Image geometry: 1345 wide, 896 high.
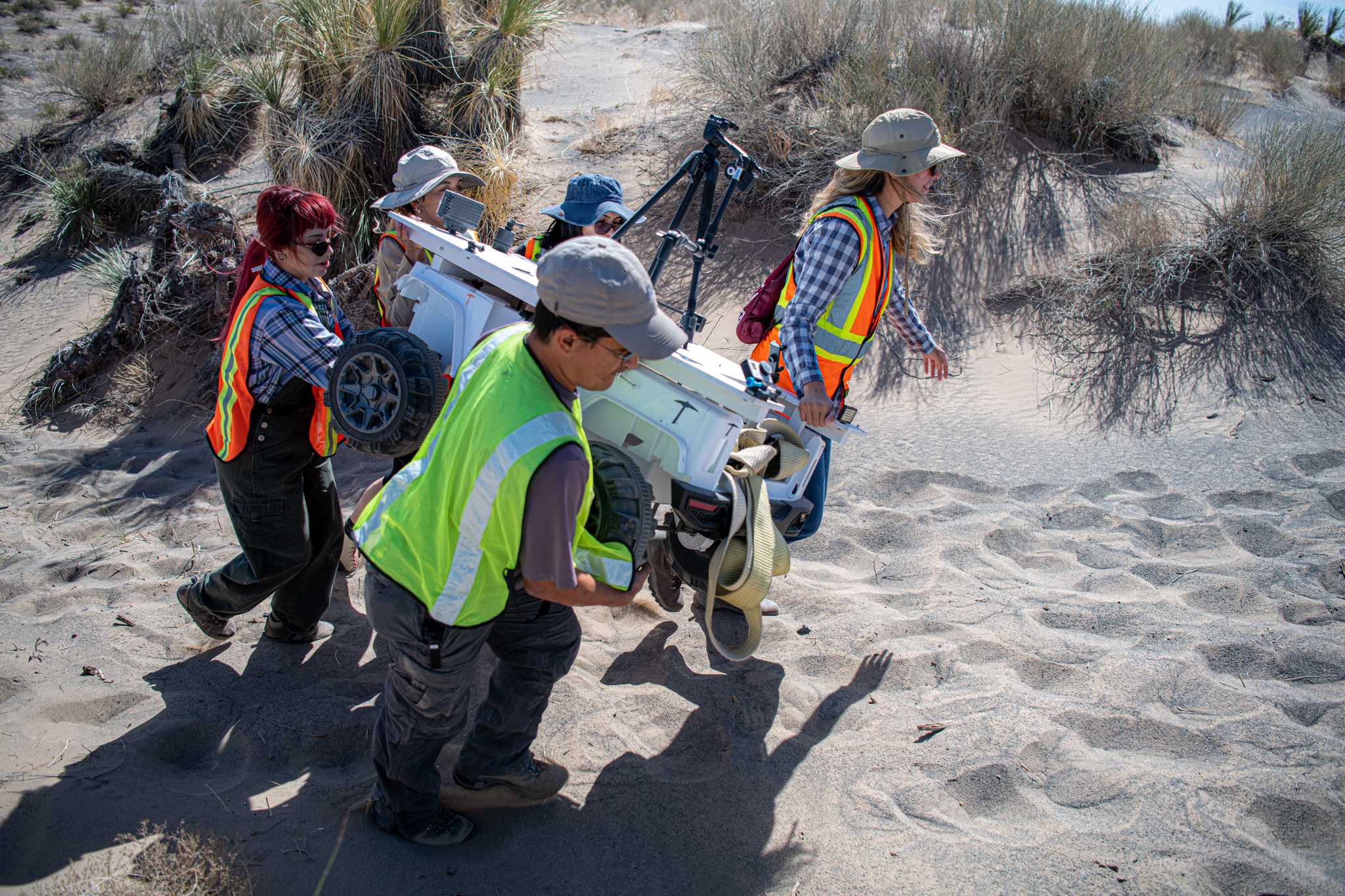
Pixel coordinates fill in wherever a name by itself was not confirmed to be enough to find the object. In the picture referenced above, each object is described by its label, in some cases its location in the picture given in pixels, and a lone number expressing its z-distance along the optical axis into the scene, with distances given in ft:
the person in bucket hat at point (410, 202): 12.41
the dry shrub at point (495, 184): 24.39
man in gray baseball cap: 6.73
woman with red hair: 10.16
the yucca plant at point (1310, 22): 52.21
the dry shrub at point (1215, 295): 19.79
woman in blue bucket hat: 12.77
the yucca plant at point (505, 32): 27.58
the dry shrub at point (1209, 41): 44.19
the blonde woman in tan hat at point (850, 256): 11.02
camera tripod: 11.27
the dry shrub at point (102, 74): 36.19
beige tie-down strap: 9.73
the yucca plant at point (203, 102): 30.07
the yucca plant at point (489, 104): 26.58
